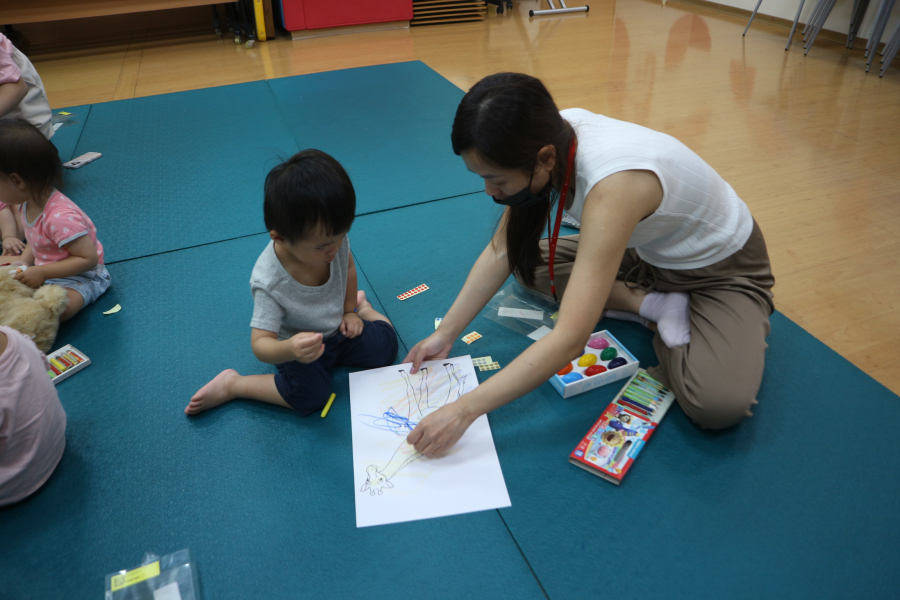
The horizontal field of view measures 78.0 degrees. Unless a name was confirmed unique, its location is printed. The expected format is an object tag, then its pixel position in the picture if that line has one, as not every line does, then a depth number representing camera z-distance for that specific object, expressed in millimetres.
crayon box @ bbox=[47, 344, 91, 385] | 1462
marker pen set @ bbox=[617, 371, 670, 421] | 1291
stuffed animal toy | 1490
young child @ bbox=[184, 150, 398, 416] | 1093
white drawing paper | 1115
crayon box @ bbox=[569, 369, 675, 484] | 1178
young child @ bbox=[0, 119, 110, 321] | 1533
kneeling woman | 1070
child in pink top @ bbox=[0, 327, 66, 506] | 1105
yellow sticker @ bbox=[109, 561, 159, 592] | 1016
